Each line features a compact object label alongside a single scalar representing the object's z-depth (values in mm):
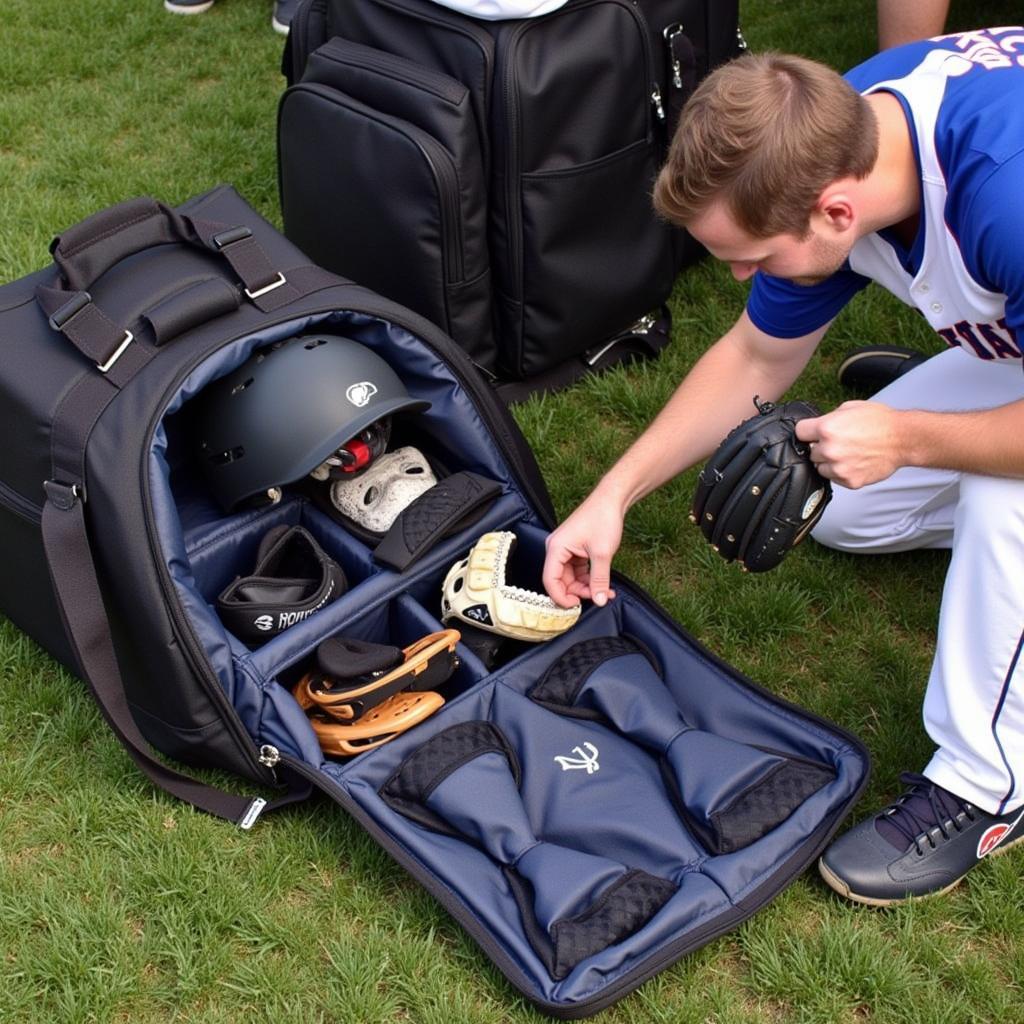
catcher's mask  3025
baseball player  2236
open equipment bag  2443
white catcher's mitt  2766
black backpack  3336
